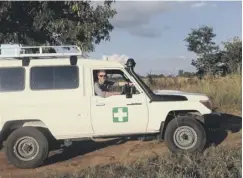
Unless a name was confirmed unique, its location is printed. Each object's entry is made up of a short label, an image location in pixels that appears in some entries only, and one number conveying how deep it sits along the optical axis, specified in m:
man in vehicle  9.22
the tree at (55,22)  15.32
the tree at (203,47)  38.26
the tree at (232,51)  35.47
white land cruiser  8.95
